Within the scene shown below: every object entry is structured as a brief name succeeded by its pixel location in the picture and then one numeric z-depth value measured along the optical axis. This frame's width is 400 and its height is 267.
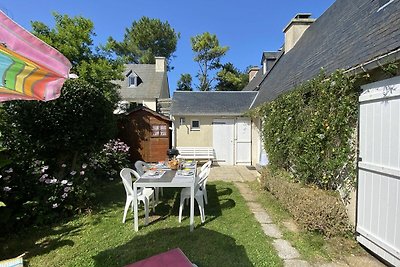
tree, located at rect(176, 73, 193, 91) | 29.56
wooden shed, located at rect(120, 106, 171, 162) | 12.12
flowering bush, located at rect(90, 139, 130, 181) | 7.92
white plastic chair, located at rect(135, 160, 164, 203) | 5.73
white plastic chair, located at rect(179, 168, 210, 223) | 4.54
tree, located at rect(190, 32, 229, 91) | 27.22
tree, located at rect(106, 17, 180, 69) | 29.95
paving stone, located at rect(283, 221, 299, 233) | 4.21
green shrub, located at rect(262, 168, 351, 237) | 3.77
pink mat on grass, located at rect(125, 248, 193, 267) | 2.09
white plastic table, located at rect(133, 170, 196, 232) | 4.12
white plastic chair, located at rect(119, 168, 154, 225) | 4.45
